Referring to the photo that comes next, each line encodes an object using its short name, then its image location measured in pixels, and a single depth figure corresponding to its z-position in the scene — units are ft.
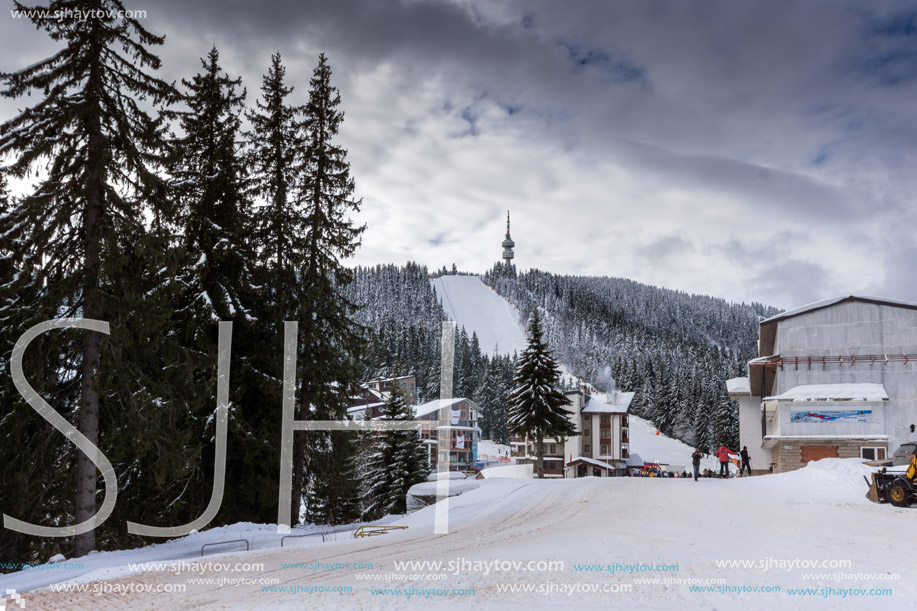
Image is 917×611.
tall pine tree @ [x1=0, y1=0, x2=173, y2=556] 49.98
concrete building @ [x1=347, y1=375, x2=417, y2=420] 135.68
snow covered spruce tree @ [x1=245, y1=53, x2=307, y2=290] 75.10
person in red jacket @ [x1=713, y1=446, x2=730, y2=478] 102.34
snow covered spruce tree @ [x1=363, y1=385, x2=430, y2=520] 122.21
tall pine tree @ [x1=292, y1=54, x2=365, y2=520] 73.97
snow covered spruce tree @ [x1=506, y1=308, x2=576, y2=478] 137.39
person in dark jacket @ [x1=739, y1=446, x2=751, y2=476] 110.86
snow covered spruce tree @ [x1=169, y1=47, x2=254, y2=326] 67.92
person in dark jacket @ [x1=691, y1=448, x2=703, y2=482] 100.17
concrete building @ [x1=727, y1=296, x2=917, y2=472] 114.62
